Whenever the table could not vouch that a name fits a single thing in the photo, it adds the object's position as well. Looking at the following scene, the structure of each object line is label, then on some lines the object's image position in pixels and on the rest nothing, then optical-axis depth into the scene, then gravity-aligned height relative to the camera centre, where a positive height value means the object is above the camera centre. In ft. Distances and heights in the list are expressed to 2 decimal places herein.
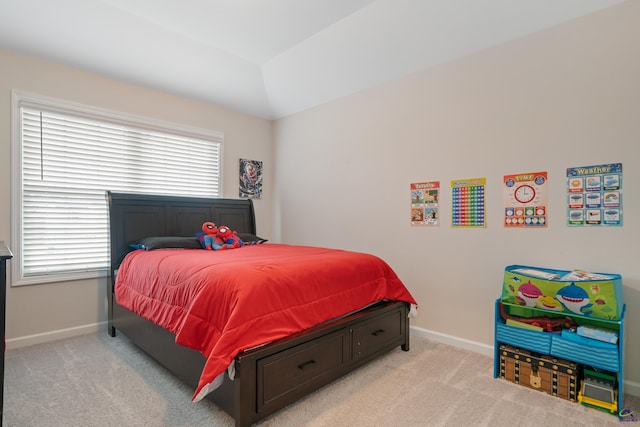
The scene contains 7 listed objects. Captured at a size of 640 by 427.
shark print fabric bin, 6.36 -1.66
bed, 5.63 -2.61
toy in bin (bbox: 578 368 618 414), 6.28 -3.46
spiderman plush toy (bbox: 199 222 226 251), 10.75 -0.89
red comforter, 5.66 -1.67
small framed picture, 14.43 +1.38
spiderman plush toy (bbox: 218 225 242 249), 11.14 -0.93
